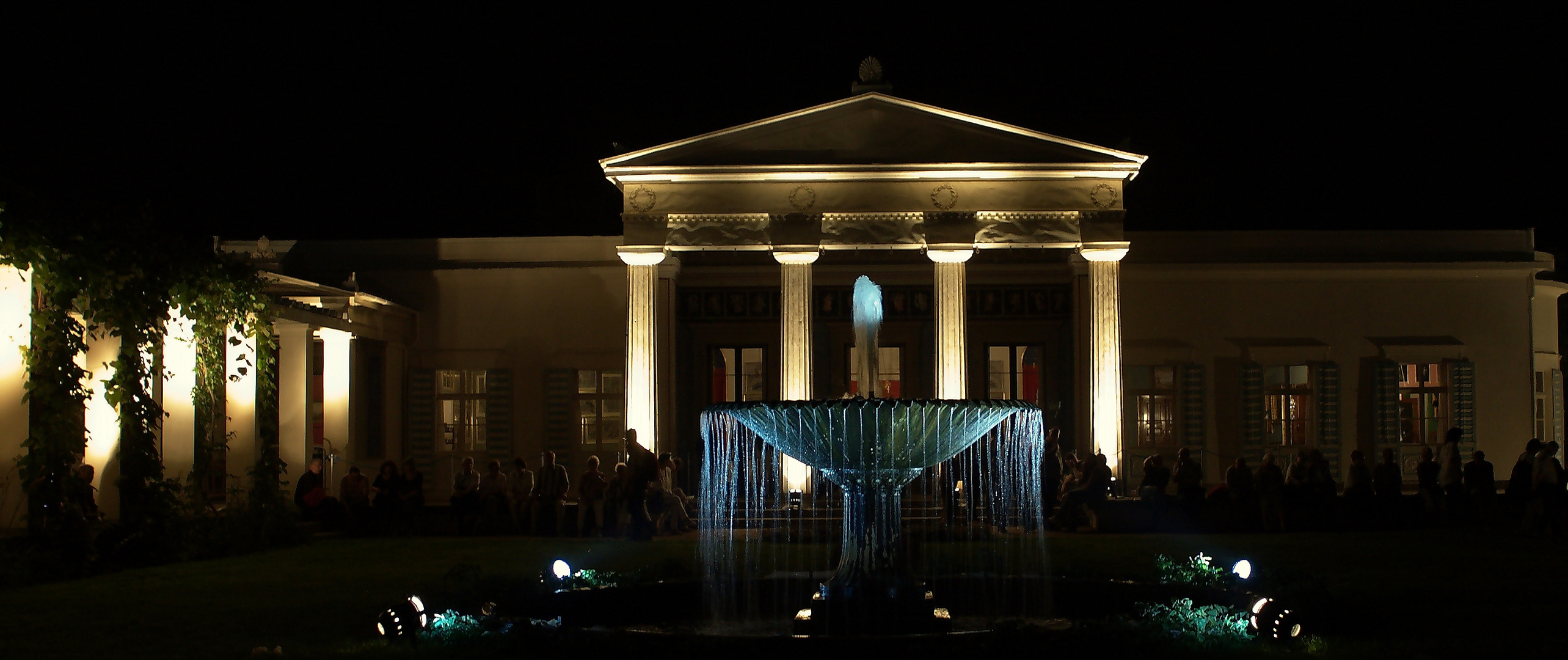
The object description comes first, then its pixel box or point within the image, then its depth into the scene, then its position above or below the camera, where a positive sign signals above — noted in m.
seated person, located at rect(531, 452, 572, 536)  15.77 -1.10
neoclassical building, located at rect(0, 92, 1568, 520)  21.39 +0.75
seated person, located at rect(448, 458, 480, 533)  15.89 -1.18
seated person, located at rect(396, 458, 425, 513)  16.08 -1.09
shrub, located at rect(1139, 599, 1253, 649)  7.45 -1.28
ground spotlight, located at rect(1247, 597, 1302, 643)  7.59 -1.26
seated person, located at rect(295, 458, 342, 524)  15.90 -1.20
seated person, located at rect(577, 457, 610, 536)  15.66 -1.14
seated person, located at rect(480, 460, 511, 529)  15.84 -1.17
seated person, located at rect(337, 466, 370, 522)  15.83 -1.11
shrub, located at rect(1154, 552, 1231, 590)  9.76 -1.31
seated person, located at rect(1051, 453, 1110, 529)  15.77 -1.21
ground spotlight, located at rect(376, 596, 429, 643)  7.72 -1.24
